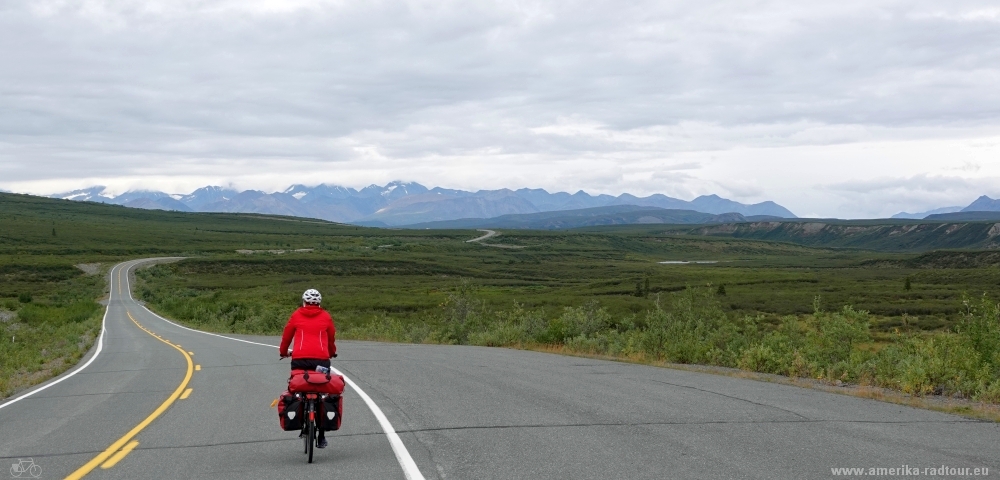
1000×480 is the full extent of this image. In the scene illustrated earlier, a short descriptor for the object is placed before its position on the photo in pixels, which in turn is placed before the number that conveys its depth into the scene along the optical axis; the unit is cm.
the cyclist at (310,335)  862
